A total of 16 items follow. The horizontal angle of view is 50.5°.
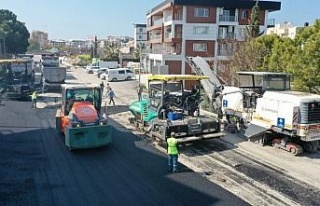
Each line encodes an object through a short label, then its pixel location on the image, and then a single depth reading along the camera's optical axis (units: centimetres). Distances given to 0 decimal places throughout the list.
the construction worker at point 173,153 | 1079
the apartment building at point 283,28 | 6978
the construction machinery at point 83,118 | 1258
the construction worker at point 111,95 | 2457
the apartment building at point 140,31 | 11112
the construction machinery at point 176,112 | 1311
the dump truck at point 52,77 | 3019
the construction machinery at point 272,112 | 1264
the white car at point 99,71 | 5012
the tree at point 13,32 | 6612
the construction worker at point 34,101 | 2214
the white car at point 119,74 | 4397
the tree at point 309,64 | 1770
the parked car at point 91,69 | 5788
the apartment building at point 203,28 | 4162
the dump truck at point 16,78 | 2570
